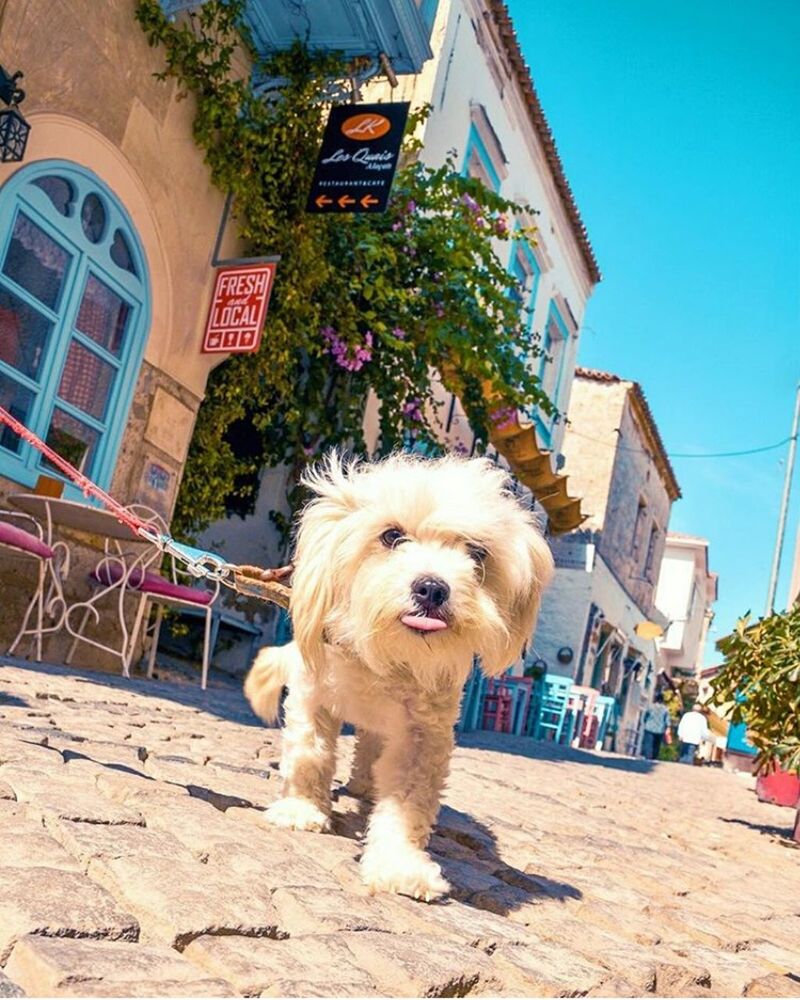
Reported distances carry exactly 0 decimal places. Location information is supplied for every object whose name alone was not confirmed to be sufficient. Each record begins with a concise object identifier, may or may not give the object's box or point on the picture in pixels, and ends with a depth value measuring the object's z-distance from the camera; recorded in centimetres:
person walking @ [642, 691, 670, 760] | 2748
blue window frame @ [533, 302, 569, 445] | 1866
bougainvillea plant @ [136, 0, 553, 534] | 830
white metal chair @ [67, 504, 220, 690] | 736
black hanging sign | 833
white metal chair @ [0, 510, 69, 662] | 615
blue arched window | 674
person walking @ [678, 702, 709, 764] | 2791
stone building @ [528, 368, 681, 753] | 2191
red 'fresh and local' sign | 820
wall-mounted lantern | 618
